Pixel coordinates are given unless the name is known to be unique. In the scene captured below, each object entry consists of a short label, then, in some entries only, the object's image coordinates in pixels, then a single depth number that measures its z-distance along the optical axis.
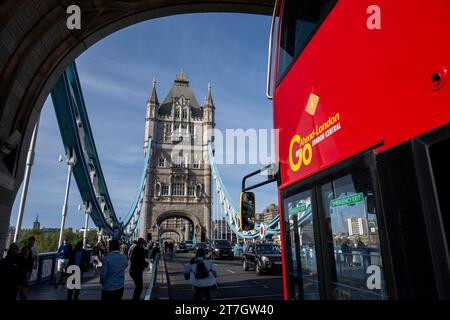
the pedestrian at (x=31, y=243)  6.16
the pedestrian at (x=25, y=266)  5.07
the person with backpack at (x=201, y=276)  4.21
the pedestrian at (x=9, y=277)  3.97
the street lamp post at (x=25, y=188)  9.63
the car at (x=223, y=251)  20.69
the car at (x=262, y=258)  10.96
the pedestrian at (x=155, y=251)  12.84
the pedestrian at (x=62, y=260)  7.84
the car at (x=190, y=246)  41.07
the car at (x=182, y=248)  33.90
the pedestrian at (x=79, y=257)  6.56
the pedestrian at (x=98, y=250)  13.74
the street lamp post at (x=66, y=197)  13.96
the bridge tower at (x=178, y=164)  57.28
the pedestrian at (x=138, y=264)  5.89
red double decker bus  1.20
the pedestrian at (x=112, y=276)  4.09
